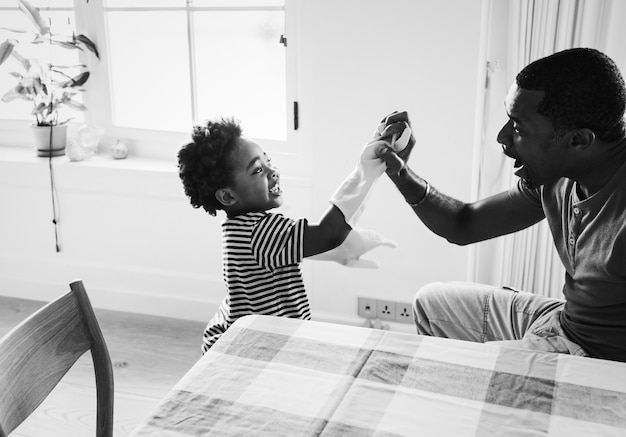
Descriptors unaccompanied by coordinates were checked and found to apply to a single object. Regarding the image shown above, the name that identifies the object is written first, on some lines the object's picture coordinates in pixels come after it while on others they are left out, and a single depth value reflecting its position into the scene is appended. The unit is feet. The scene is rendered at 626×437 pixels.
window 8.95
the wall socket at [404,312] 8.71
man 4.81
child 5.48
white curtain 7.23
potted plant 9.41
